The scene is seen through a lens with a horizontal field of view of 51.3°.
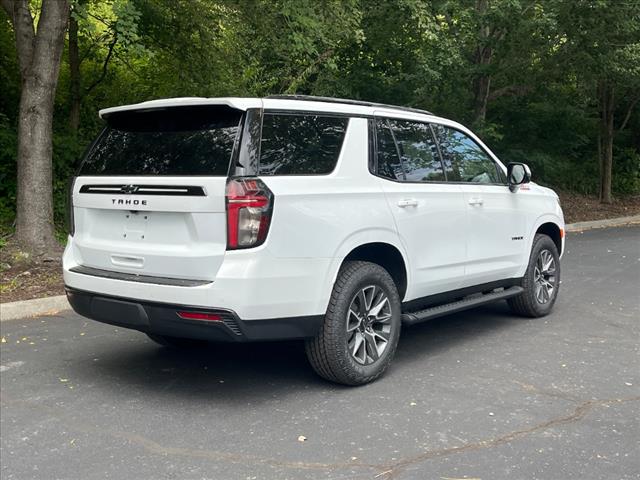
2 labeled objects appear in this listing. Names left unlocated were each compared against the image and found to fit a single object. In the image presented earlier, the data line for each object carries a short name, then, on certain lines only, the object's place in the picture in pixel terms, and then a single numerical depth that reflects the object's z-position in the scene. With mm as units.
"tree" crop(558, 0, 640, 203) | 12922
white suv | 3922
